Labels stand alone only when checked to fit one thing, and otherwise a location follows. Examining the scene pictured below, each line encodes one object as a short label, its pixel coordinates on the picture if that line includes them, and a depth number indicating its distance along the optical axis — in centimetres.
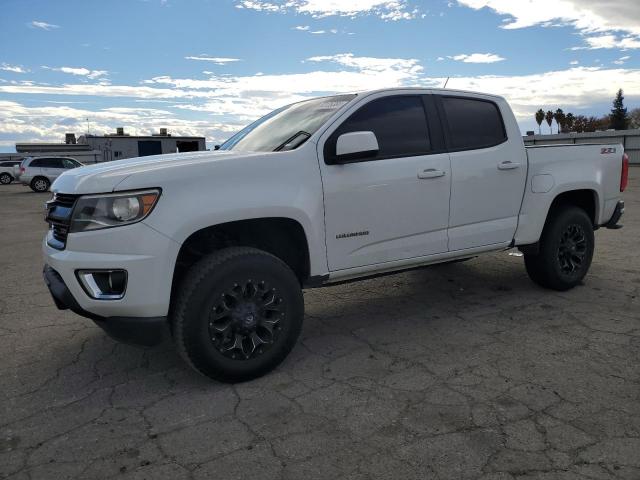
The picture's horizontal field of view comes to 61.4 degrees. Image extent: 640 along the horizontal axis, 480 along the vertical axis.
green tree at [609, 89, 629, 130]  8102
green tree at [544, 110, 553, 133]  10325
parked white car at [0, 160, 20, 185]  3454
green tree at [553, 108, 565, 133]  9548
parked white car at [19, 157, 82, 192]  2495
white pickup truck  311
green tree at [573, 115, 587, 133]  8370
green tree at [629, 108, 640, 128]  7794
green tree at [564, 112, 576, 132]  9038
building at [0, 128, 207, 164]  4709
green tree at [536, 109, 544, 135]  10535
